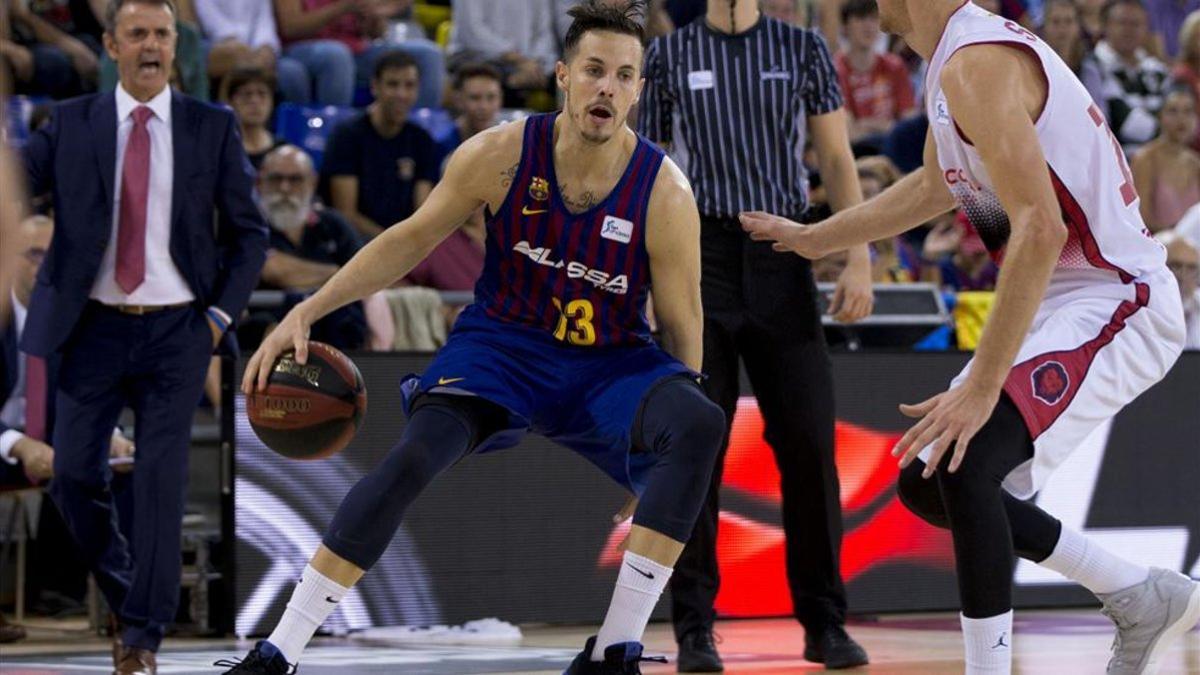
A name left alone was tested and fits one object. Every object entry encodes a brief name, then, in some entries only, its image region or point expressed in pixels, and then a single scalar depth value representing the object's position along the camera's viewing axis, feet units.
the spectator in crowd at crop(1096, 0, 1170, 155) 77.77
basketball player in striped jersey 28.14
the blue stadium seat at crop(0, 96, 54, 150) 54.85
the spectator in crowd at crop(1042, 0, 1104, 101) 75.77
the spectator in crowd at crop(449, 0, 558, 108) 68.95
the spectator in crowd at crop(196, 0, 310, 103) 61.52
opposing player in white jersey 23.90
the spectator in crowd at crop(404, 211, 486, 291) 54.44
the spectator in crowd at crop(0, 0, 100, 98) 59.26
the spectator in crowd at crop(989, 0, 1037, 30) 83.35
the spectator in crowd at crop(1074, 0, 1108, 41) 84.12
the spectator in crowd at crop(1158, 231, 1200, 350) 56.54
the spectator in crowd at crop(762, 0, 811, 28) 68.13
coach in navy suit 37.27
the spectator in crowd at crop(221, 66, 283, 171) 56.95
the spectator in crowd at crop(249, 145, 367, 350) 51.78
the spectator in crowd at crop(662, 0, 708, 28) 70.49
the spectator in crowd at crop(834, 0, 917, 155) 72.23
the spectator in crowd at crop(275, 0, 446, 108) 65.46
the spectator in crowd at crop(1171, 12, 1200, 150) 79.77
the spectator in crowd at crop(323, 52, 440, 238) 58.85
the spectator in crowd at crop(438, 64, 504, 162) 60.75
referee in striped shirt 37.50
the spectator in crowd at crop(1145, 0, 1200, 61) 87.97
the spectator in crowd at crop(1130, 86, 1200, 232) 69.72
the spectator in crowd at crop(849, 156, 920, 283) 57.00
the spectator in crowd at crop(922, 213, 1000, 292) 61.36
